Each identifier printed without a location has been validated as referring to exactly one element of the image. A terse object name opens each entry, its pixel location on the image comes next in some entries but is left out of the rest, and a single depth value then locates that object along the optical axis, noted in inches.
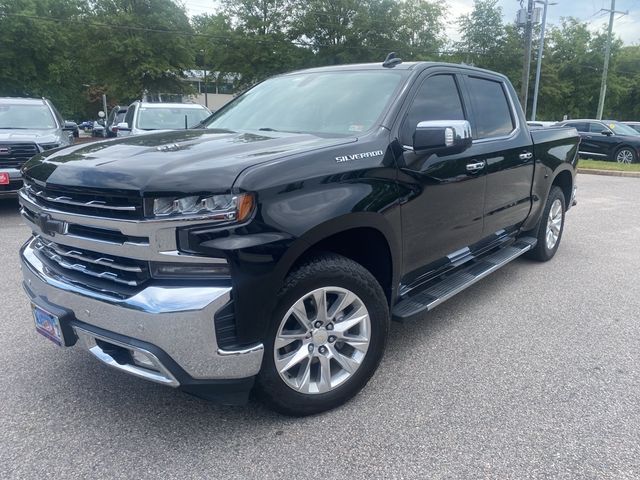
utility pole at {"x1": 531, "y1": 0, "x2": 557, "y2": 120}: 1082.5
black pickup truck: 86.4
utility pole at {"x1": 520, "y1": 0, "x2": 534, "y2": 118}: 786.8
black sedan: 678.5
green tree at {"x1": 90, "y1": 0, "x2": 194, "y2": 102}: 855.1
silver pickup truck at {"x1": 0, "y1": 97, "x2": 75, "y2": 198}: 291.0
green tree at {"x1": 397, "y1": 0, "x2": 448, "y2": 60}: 1109.1
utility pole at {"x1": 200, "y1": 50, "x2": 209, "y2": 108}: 1054.1
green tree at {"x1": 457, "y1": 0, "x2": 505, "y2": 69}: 1152.8
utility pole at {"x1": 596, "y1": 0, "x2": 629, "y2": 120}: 1184.2
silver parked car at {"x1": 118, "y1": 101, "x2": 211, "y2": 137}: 394.3
